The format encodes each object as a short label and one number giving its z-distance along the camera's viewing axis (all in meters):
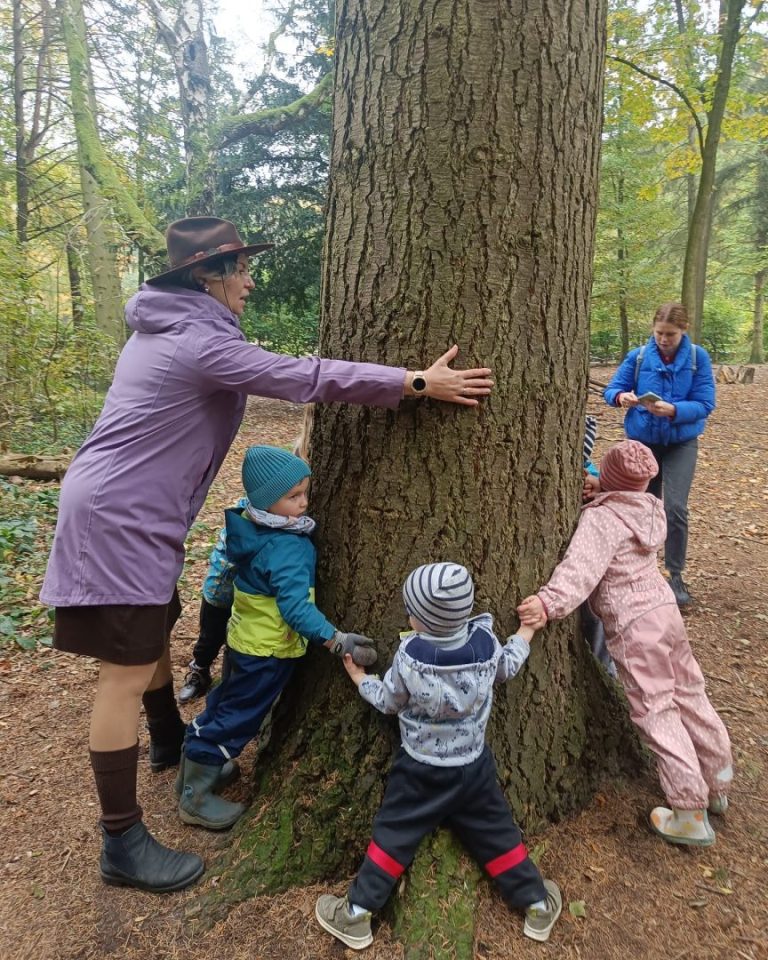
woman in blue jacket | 4.35
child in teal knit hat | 2.29
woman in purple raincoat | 2.08
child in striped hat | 1.95
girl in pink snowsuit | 2.33
